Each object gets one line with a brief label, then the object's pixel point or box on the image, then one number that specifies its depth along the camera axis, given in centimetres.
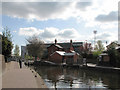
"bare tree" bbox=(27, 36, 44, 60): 5772
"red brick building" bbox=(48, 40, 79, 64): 5281
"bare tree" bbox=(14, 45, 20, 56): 9446
